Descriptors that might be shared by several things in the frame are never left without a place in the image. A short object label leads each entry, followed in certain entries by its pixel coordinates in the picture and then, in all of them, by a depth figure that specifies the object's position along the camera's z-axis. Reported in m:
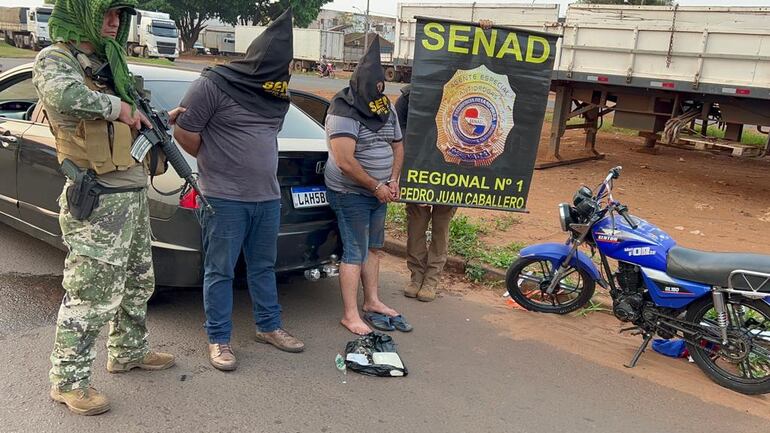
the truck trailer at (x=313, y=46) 42.56
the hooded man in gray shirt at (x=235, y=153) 3.22
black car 3.62
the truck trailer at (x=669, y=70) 8.14
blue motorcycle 3.53
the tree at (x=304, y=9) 50.28
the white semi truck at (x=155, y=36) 37.62
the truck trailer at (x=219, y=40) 54.34
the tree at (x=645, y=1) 33.34
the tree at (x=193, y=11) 49.06
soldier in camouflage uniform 2.62
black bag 3.50
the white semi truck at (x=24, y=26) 36.78
